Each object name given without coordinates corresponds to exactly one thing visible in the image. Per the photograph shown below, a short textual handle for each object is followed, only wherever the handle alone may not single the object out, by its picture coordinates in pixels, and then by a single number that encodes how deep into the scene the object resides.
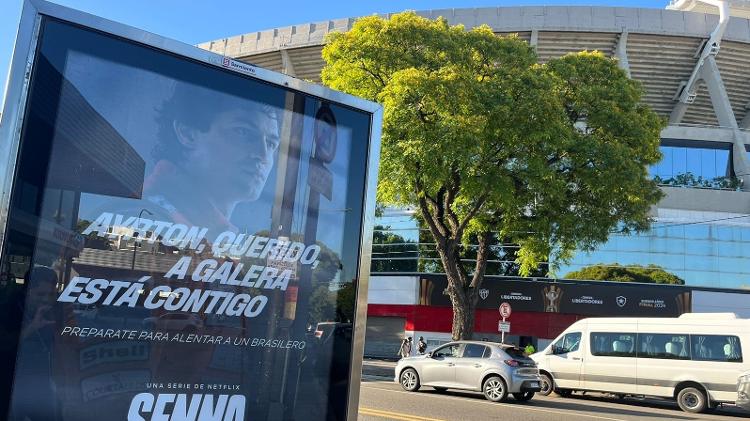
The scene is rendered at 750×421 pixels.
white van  15.41
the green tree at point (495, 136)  18.06
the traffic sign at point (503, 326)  22.50
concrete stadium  31.08
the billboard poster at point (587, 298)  30.19
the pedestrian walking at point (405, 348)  31.12
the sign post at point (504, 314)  22.53
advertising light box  2.62
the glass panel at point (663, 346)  16.12
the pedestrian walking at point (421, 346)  30.47
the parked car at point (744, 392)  13.37
